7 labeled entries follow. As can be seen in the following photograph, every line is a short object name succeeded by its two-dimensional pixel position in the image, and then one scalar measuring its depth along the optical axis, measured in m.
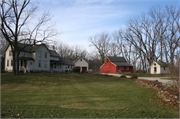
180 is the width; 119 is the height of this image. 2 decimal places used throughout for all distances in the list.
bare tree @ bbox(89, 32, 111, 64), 57.84
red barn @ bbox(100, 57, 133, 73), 45.62
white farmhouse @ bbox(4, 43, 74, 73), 31.53
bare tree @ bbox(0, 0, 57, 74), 23.78
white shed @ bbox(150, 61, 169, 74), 38.20
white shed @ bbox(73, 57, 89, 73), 49.18
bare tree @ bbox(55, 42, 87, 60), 64.06
